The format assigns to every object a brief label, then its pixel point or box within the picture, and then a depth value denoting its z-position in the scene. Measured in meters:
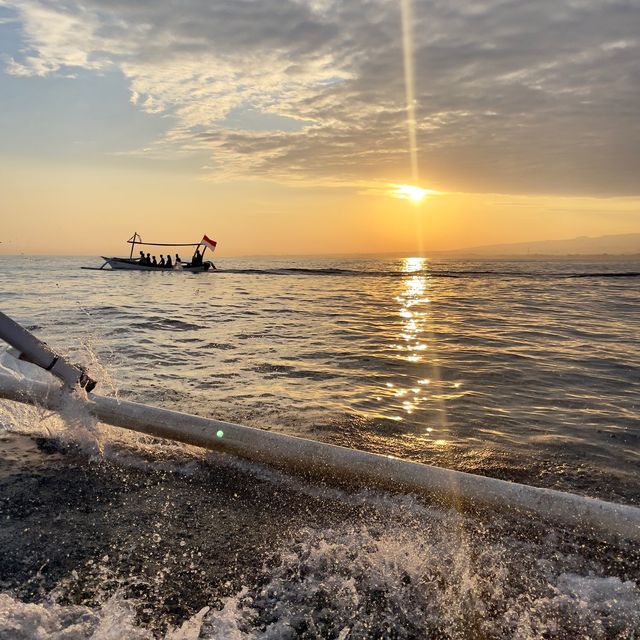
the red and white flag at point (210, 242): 61.81
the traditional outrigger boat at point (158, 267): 67.50
